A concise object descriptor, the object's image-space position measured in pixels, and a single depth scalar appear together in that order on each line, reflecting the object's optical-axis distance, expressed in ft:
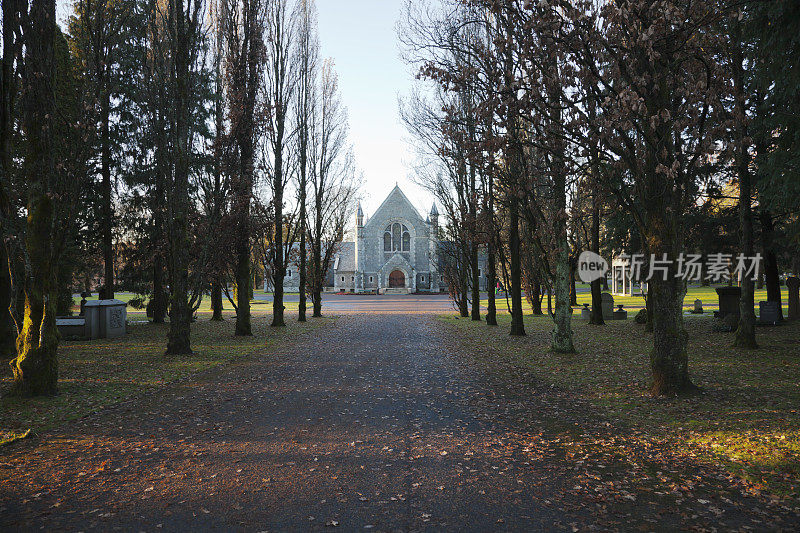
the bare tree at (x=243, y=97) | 59.72
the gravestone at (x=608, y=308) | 87.51
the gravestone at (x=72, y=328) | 60.39
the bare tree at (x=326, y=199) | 96.73
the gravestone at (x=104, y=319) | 61.87
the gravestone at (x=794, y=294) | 71.72
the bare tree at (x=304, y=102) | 88.12
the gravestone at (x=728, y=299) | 68.08
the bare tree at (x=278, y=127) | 79.05
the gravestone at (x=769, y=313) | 64.18
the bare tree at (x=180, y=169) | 46.83
